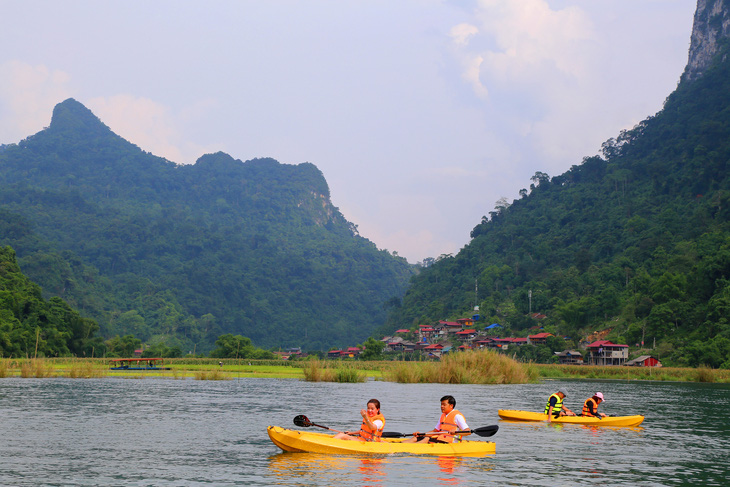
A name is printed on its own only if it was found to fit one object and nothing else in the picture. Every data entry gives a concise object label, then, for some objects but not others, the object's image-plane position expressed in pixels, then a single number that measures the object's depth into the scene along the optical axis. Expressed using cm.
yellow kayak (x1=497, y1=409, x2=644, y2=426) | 3102
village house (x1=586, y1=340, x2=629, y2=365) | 10081
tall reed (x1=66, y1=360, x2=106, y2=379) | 6019
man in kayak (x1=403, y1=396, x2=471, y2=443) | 2202
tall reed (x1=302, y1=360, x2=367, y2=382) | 6200
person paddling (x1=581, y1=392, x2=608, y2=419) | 3148
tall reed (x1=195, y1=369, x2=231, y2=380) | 6337
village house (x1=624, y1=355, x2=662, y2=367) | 9288
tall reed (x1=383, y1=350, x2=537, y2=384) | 5656
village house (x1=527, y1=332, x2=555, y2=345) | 11600
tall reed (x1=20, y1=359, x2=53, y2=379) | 5750
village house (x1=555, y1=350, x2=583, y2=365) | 10738
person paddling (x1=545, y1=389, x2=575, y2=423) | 3150
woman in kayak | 2150
